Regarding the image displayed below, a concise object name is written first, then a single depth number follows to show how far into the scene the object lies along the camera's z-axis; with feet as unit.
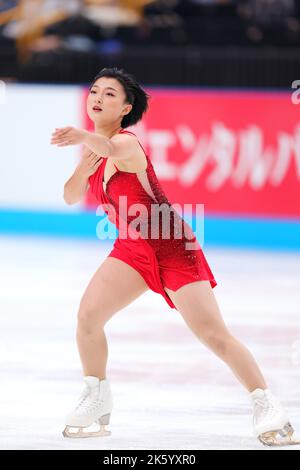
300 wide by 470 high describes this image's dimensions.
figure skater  27.43
